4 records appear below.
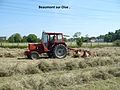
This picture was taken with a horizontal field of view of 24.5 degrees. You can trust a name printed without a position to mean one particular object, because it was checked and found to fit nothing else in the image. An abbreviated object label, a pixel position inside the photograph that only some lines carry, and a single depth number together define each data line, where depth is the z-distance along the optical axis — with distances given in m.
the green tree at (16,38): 93.19
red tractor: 22.12
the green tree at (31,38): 79.93
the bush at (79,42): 51.53
